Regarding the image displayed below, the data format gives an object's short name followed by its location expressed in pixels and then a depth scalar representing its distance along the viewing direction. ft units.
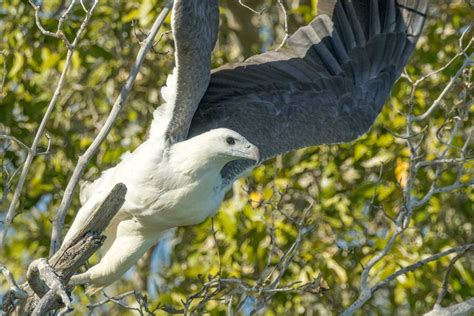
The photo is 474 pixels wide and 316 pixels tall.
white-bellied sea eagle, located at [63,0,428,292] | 35.14
